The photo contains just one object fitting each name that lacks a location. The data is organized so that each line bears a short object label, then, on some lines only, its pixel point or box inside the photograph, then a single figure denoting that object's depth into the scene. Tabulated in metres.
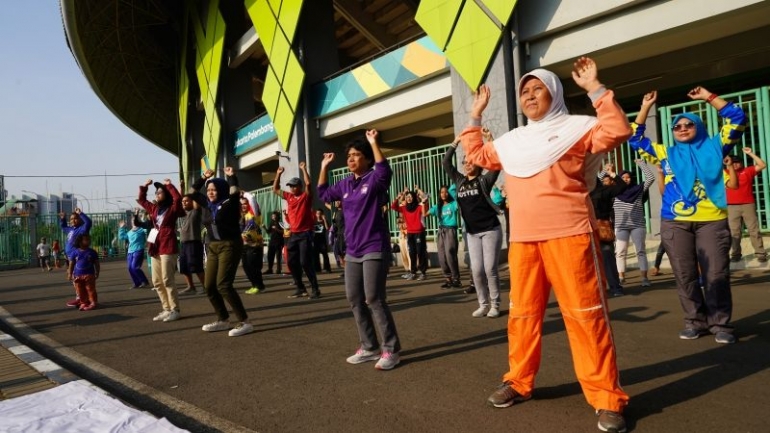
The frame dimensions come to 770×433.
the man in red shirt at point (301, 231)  8.05
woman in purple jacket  4.04
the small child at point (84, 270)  8.20
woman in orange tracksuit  2.64
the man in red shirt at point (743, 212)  8.13
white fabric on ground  2.86
